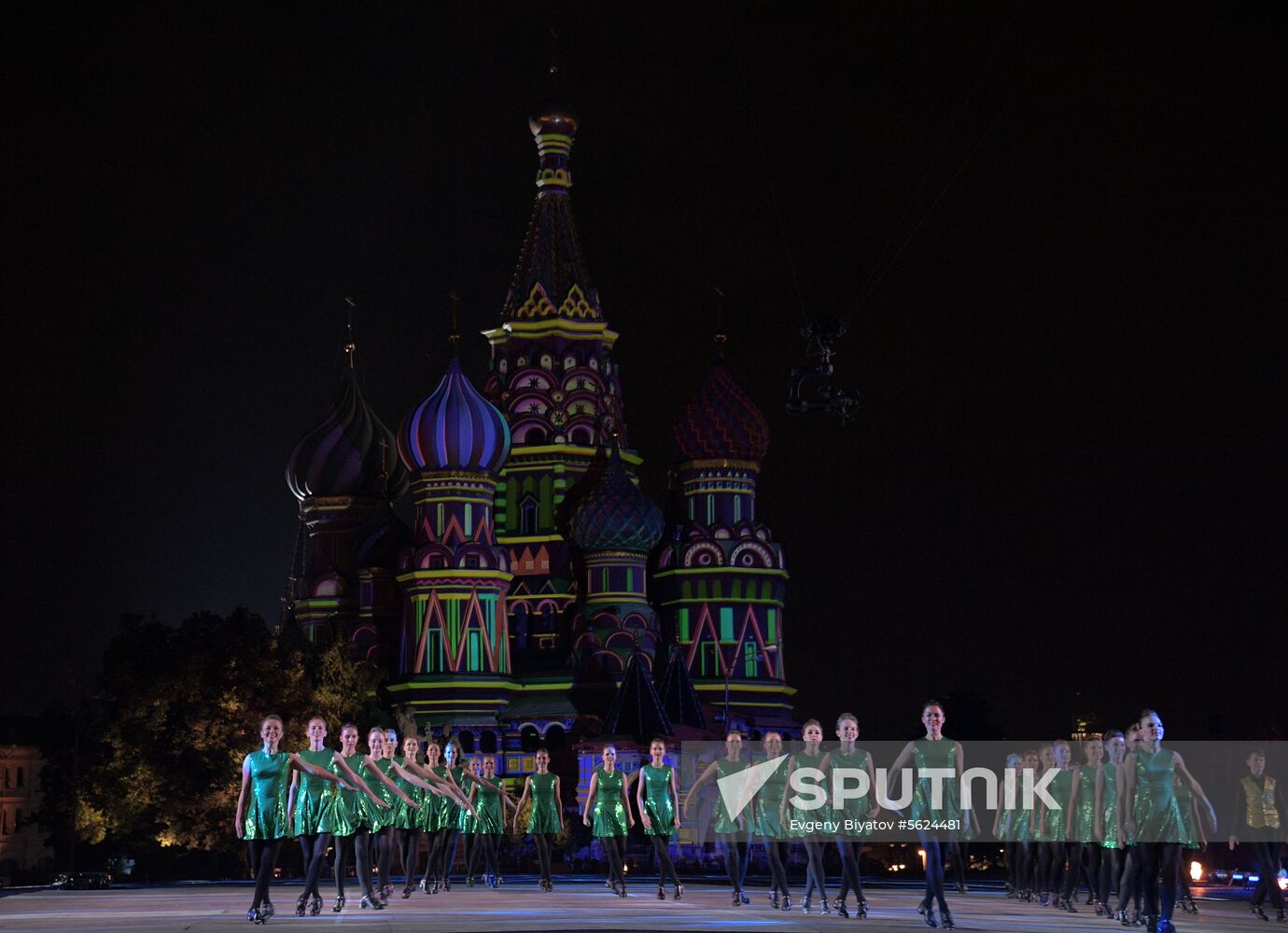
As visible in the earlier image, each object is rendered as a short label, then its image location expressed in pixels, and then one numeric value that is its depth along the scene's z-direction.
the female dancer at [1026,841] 24.92
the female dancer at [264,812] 18.75
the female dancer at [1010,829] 25.30
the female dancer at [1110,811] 20.31
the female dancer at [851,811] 20.09
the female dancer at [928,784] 18.84
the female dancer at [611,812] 24.48
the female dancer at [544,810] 26.82
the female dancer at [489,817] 28.44
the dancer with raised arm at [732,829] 22.66
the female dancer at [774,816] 22.36
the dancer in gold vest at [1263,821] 22.77
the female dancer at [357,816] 21.25
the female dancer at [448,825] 25.70
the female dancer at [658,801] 24.06
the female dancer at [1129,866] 18.73
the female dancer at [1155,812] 17.97
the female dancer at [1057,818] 23.70
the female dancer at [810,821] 20.84
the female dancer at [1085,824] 21.68
